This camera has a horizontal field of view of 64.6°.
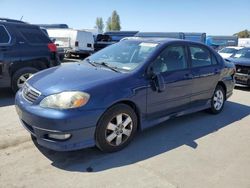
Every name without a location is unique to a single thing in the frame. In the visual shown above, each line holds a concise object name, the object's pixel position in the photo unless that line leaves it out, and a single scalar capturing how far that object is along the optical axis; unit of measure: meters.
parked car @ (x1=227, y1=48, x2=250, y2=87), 6.58
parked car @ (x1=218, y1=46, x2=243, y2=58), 10.46
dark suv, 4.54
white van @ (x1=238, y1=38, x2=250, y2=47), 21.98
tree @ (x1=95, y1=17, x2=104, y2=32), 65.73
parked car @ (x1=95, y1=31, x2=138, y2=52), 13.41
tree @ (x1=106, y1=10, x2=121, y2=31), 60.21
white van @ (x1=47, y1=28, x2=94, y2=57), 11.81
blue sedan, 2.46
